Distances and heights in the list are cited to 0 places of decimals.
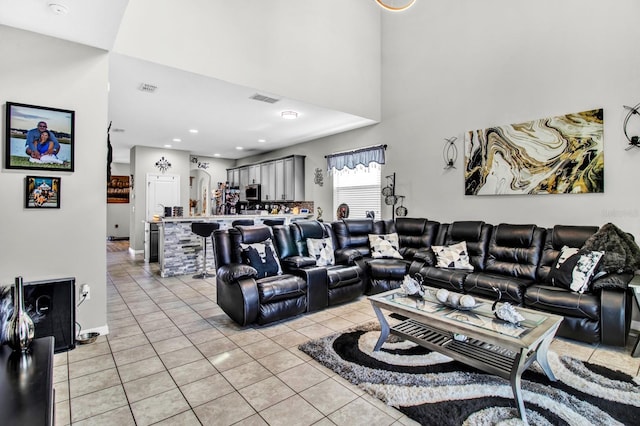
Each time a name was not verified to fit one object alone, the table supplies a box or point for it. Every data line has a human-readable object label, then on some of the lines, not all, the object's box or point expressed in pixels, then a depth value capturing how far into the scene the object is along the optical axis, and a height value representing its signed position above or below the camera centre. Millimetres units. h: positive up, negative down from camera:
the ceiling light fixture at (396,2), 5512 +3623
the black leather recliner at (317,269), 3964 -735
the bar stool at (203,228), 5707 -305
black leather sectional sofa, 3053 -737
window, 6527 +439
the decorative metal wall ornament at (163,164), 8637 +1205
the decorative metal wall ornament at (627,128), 3524 +916
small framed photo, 2941 +156
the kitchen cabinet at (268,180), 8602 +820
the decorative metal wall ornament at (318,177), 7542 +776
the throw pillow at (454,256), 4289 -599
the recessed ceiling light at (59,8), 2498 +1550
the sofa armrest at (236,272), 3445 -654
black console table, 1157 -722
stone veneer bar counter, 5957 -677
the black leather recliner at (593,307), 2926 -889
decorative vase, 1659 -596
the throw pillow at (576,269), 3180 -571
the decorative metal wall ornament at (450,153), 5181 +928
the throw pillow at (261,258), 3799 -557
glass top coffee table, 2105 -835
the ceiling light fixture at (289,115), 5604 +1663
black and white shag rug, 2016 -1240
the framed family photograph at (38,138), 2865 +650
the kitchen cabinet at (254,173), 9141 +1044
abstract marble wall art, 3838 +714
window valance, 6242 +1067
